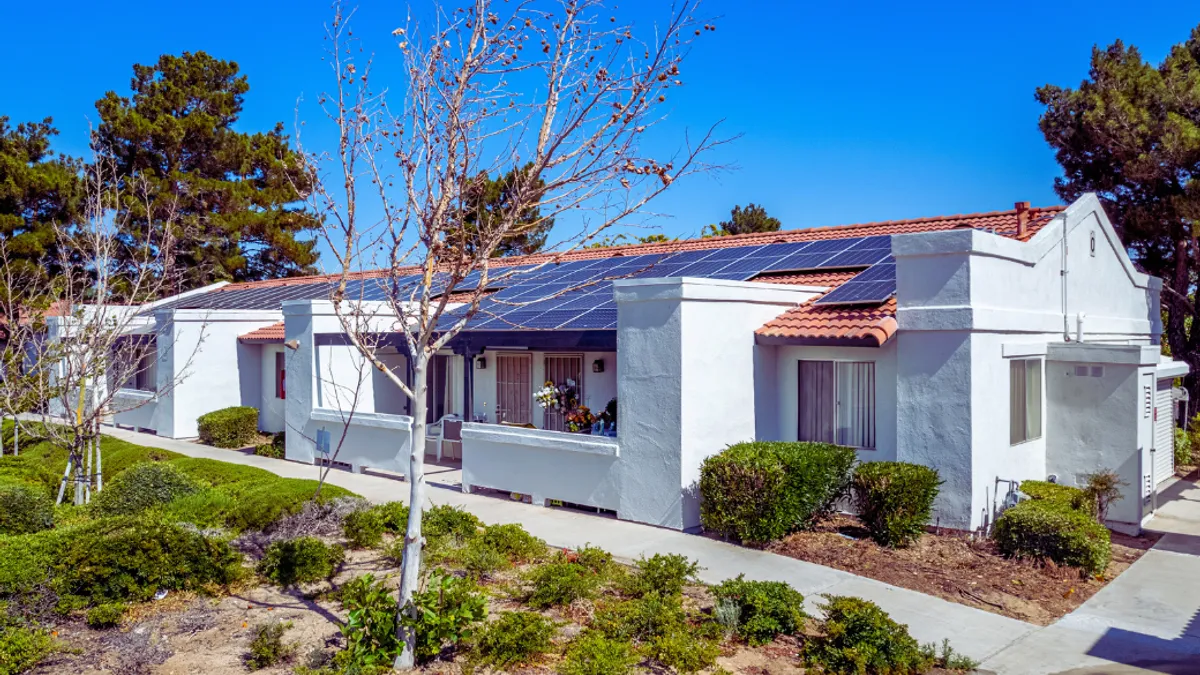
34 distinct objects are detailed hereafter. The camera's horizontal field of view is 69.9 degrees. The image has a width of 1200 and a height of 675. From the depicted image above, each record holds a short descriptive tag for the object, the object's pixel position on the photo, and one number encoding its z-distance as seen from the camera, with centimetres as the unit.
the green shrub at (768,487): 1027
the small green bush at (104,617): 741
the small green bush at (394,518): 1052
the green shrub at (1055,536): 935
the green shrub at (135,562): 784
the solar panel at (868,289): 1213
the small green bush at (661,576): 812
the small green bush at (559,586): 792
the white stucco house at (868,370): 1066
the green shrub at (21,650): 628
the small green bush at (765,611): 711
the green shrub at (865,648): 640
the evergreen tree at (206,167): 3409
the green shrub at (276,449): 1858
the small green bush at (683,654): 637
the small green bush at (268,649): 654
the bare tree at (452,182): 655
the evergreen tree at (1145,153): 1938
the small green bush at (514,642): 653
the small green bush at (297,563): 871
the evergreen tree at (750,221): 4578
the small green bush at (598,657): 604
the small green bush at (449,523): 1016
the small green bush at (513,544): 977
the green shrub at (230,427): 2017
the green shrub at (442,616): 634
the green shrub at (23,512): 964
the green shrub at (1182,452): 1634
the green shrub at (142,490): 1062
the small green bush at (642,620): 697
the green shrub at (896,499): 994
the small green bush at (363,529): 1002
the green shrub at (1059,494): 1063
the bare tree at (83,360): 1133
